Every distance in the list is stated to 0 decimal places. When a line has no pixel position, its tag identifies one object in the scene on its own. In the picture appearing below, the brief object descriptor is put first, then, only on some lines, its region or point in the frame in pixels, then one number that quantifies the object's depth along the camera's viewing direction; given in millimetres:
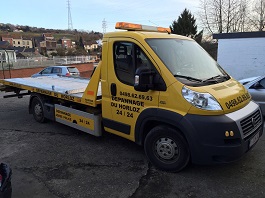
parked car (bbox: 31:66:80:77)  15625
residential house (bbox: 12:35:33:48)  105212
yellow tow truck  3549
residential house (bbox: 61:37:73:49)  99938
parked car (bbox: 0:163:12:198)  2616
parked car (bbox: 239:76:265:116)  6578
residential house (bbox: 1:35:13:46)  97206
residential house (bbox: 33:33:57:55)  98625
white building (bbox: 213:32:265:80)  13867
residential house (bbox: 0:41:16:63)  24672
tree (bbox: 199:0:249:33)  36625
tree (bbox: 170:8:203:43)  38356
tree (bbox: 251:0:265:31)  34844
